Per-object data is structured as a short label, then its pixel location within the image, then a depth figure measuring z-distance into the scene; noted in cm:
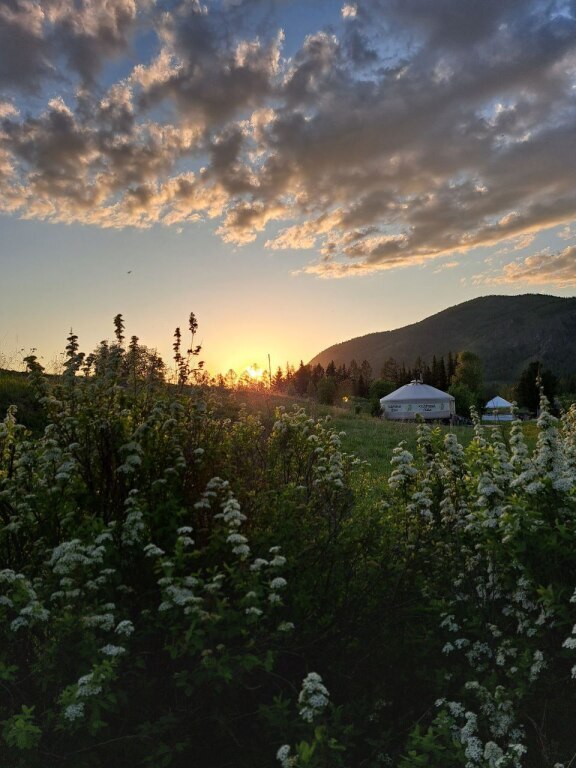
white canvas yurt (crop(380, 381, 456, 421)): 5975
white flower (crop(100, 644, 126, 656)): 347
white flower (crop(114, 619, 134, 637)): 361
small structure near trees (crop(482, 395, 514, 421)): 7609
